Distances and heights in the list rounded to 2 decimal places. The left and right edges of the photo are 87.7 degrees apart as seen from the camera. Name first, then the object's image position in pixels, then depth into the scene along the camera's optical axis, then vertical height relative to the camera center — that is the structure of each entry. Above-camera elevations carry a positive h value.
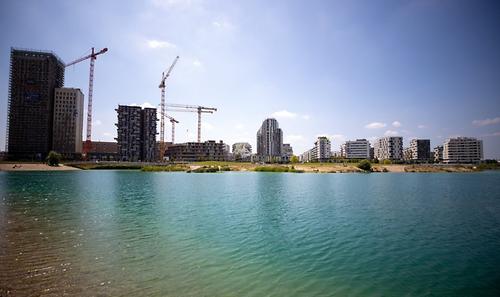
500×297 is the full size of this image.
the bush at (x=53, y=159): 163.62 -0.36
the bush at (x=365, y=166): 159.75 -3.65
